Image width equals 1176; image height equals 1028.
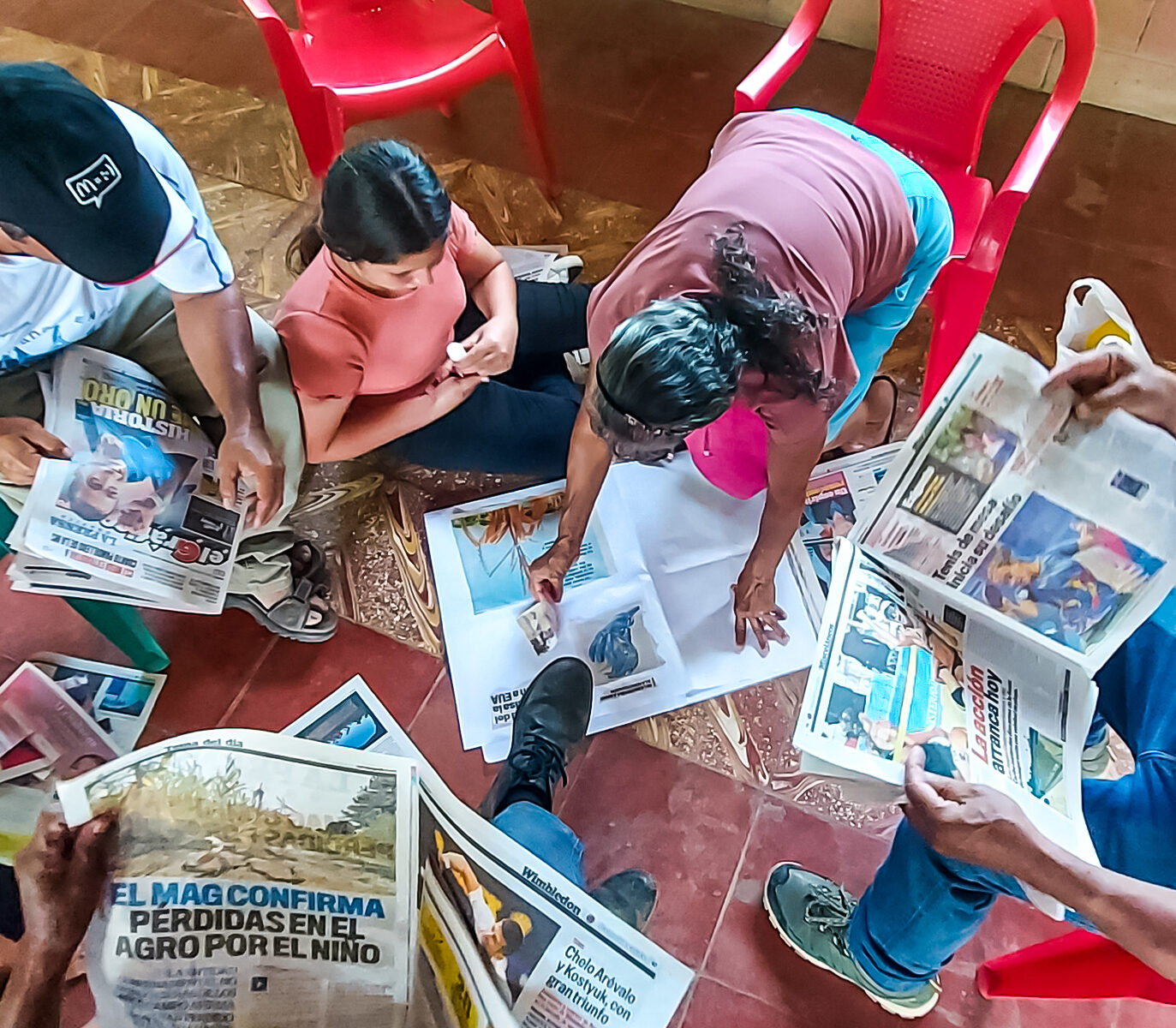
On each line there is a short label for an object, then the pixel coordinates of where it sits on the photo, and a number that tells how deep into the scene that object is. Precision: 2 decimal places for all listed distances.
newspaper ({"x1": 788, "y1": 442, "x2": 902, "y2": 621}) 1.25
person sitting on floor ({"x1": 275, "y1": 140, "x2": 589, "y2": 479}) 0.84
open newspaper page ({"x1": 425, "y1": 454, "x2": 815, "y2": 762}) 1.19
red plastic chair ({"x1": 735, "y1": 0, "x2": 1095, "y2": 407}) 1.13
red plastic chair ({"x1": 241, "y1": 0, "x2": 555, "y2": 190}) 1.37
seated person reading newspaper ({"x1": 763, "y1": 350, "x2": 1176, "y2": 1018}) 0.65
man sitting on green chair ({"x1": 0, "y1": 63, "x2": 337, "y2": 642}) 0.71
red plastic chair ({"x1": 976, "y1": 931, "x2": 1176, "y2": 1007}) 0.76
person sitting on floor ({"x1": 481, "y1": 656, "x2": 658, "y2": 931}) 0.97
